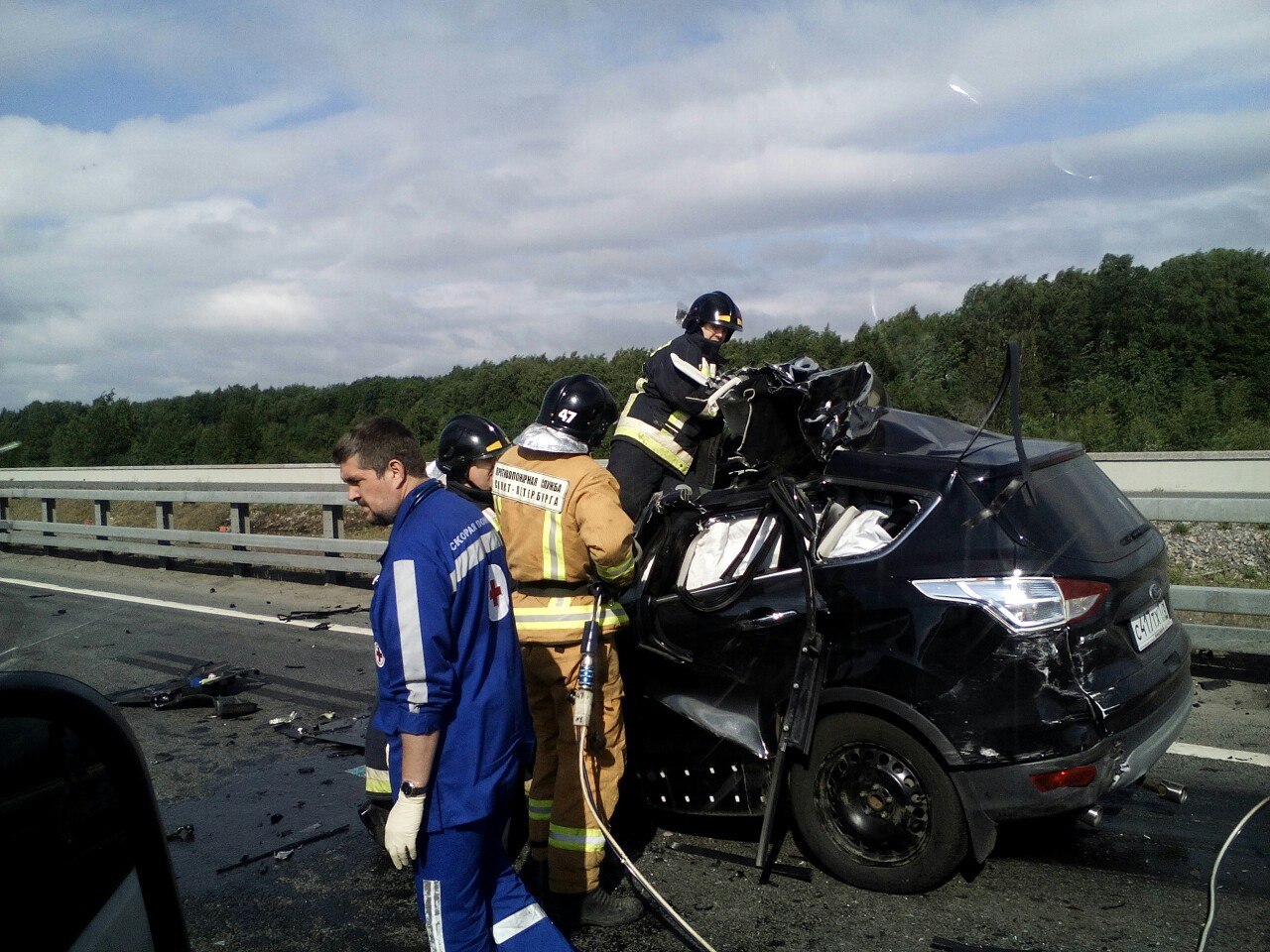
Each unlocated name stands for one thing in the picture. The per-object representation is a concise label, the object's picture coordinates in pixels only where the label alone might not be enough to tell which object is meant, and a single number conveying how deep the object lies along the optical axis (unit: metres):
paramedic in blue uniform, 2.71
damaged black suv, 3.39
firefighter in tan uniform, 3.88
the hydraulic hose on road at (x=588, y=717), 3.58
